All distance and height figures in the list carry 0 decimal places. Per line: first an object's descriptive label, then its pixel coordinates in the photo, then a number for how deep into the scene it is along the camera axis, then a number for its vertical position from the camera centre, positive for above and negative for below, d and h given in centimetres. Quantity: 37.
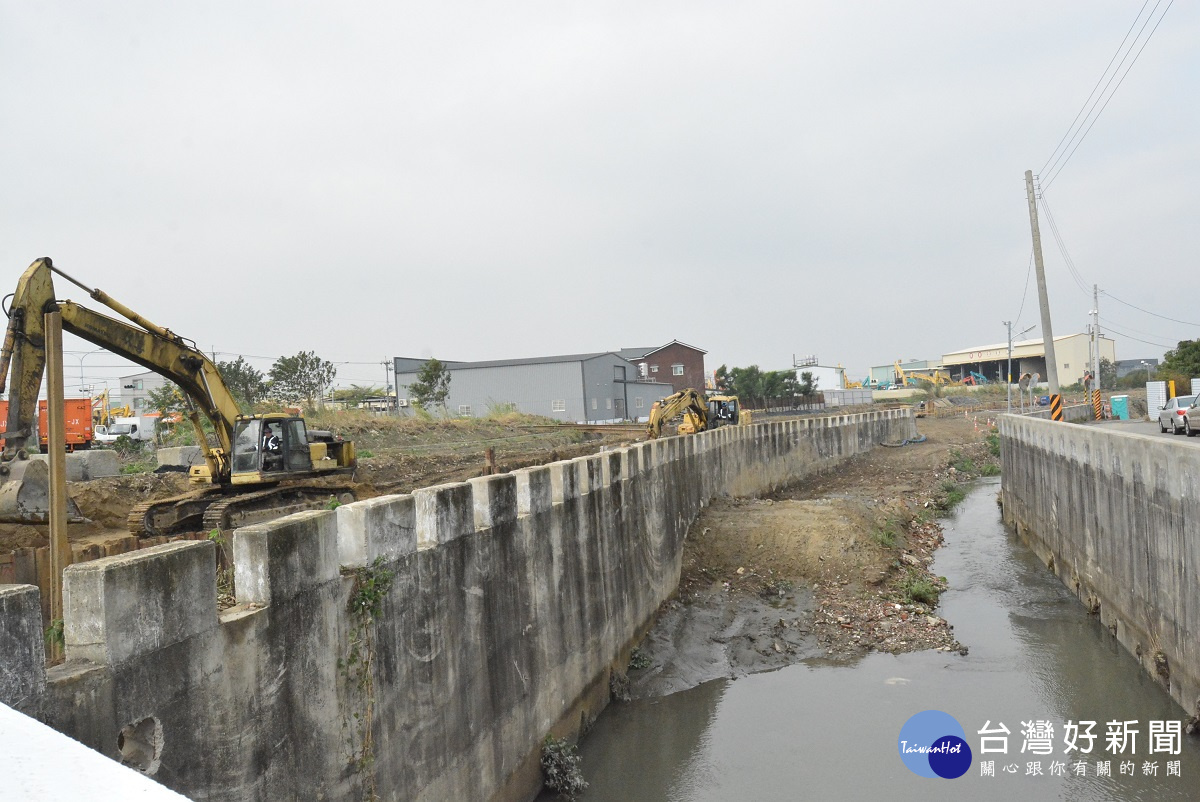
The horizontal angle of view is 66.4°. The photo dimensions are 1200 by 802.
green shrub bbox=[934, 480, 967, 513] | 2972 -348
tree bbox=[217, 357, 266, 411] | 4131 +232
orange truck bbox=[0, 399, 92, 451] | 3316 +58
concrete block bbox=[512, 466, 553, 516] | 934 -79
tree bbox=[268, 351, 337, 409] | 4569 +247
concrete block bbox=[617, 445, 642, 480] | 1368 -79
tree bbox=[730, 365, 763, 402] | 8169 +208
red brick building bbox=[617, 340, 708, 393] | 7494 +384
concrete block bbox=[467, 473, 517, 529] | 832 -77
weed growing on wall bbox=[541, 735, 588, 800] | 916 -358
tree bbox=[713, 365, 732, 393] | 8575 +267
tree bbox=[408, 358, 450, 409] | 5112 +191
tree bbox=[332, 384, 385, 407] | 5008 +170
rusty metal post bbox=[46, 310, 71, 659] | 652 -18
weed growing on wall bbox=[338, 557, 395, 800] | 596 -155
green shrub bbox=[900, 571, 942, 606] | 1596 -342
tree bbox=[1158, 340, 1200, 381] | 5466 +133
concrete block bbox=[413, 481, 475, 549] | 715 -76
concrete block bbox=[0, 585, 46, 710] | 348 -80
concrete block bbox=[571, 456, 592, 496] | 1118 -78
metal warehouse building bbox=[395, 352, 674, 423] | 5609 +181
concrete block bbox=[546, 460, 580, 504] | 1033 -78
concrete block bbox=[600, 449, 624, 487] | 1249 -77
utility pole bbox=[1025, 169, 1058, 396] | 3244 +351
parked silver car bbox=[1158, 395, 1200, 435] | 2747 -93
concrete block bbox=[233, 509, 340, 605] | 511 -75
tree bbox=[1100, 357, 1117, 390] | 9738 +130
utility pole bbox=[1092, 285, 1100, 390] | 5368 +369
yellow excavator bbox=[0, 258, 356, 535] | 1084 -17
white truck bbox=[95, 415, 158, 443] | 4530 +40
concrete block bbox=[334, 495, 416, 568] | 622 -74
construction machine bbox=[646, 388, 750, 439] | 3107 -17
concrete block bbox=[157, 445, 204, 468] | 2488 -62
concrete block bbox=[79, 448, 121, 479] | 2262 -66
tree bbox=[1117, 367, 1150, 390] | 8334 +54
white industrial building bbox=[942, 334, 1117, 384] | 10688 +404
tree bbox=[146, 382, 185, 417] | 3536 +137
